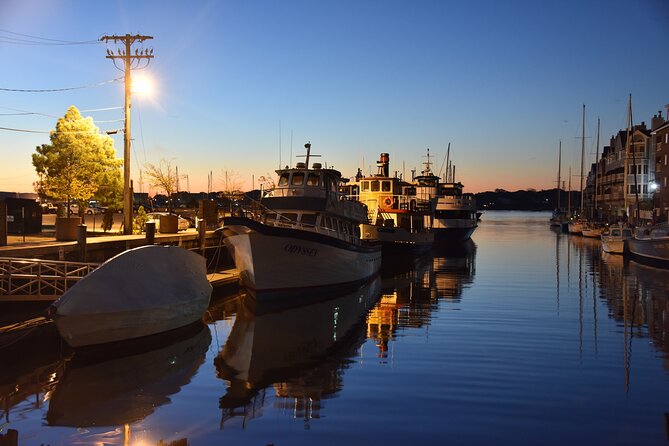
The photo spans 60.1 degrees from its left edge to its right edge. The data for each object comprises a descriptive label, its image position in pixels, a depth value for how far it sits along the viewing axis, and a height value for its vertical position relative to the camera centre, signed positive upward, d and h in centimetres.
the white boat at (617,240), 4974 -226
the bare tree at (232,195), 2630 +69
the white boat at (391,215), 4912 -30
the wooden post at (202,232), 3100 -119
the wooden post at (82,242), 2287 -132
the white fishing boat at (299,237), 2469 -115
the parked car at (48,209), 6134 -4
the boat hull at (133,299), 1527 -256
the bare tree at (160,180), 7662 +419
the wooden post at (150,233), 2516 -103
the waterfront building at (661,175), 6581 +460
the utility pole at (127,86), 3172 +696
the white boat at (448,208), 7188 +56
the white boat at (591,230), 7931 -235
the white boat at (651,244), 4038 -218
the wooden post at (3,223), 2353 -61
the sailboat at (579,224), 8856 -169
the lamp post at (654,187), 6919 +328
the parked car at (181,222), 4483 -99
